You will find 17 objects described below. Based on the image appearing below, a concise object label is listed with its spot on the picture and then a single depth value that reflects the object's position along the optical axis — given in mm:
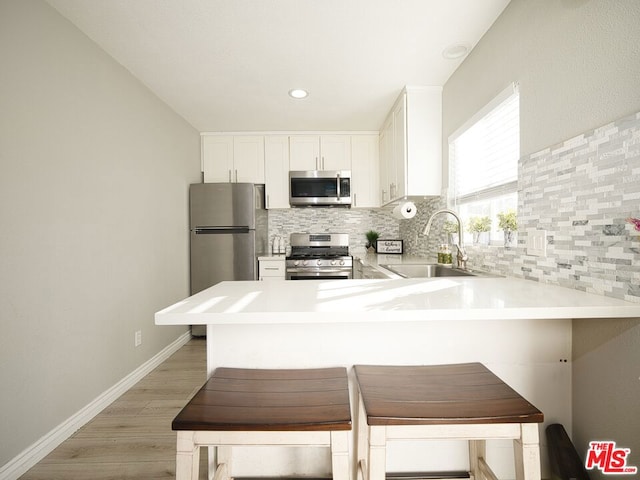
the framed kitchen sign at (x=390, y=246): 3824
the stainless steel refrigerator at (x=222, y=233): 3479
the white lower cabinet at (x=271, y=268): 3516
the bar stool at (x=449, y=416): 838
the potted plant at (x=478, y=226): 2070
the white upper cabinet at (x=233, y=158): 3836
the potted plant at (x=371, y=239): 4131
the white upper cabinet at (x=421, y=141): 2748
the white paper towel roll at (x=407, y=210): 2424
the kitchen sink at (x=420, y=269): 2391
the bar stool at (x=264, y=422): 817
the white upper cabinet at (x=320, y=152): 3850
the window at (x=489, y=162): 1824
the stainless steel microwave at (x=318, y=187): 3723
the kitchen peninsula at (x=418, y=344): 1183
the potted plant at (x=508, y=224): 1734
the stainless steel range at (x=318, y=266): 3459
